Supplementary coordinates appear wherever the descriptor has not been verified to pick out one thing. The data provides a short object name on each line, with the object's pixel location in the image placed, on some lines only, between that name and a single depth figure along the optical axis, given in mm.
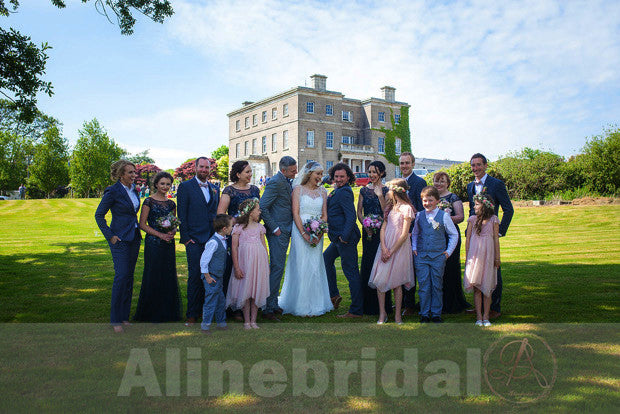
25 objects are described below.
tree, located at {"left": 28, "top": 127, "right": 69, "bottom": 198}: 49531
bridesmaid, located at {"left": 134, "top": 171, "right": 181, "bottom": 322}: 6109
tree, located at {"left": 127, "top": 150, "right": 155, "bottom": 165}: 113131
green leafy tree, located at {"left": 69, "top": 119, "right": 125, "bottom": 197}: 45844
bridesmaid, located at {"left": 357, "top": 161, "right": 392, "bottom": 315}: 6576
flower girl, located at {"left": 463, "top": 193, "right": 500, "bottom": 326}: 5852
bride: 6629
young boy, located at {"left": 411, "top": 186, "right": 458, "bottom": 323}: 5988
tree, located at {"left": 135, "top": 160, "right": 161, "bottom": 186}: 73250
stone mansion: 53938
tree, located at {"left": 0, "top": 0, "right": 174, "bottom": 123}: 9352
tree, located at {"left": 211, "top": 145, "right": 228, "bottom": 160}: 101250
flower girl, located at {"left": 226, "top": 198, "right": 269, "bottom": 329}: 5770
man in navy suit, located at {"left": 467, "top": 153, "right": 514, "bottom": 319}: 6383
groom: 6406
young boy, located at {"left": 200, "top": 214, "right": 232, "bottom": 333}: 5523
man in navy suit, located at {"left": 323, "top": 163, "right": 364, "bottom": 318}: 6504
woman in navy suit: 5730
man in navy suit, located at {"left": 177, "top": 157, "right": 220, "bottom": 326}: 6027
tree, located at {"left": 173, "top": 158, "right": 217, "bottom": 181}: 78812
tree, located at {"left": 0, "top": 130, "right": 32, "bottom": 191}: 54088
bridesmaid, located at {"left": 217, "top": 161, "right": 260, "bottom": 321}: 6141
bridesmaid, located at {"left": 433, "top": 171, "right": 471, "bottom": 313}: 6742
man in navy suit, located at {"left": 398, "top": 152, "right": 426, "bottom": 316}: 6746
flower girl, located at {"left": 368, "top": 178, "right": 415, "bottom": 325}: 6016
